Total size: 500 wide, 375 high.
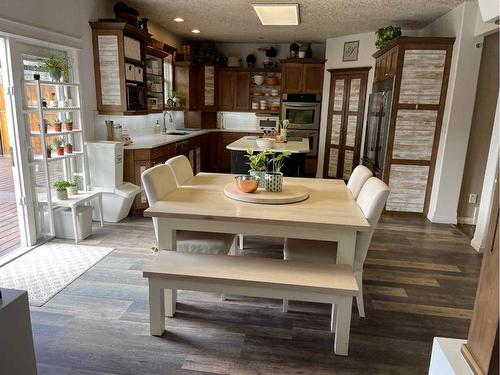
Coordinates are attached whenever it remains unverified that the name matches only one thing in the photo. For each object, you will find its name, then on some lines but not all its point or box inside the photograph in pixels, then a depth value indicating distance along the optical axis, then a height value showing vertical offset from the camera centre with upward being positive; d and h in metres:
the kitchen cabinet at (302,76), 7.02 +0.73
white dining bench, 2.01 -0.95
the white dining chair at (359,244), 2.20 -0.91
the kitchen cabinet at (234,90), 7.66 +0.44
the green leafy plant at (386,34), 4.93 +1.12
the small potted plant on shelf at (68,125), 3.87 -0.20
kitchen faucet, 6.52 -0.31
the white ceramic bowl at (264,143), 4.46 -0.38
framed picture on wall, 6.39 +1.14
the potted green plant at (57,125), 3.71 -0.20
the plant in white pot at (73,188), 3.82 -0.86
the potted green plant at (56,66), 3.51 +0.39
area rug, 2.73 -1.37
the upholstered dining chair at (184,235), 2.41 -0.91
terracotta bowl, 2.54 -0.51
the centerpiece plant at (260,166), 2.65 -0.40
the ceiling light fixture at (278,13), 3.96 +1.17
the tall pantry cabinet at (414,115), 4.39 +0.01
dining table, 2.12 -0.63
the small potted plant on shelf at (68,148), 3.91 -0.45
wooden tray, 2.43 -0.58
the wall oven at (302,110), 7.10 +0.05
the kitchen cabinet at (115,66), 4.14 +0.49
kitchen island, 4.65 -0.61
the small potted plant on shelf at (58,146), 3.76 -0.42
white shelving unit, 3.43 -0.36
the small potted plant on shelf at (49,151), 3.64 -0.46
